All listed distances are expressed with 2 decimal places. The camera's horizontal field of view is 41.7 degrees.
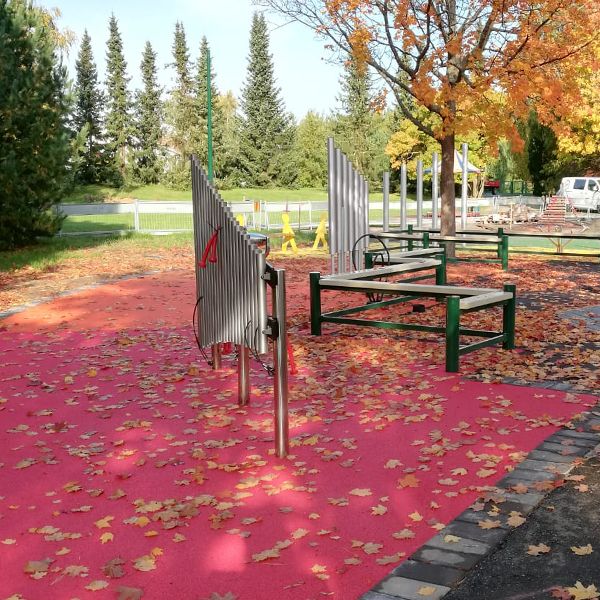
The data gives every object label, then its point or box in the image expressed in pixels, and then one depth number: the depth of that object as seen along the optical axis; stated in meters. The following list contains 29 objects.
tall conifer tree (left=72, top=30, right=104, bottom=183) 66.69
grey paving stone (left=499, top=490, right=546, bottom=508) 4.46
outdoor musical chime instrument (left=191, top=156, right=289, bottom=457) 5.39
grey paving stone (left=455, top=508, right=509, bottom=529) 4.22
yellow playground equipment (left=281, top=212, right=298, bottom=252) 21.12
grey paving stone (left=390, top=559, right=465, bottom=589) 3.55
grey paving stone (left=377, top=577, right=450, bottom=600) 3.42
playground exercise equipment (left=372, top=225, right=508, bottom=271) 16.08
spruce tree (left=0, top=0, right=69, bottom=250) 19.32
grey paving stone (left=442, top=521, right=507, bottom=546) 3.97
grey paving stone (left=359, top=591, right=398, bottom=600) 3.42
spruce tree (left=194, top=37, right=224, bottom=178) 69.69
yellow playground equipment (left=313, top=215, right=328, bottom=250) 21.72
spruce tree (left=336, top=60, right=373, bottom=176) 71.06
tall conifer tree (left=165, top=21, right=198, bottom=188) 70.62
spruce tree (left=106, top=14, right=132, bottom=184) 68.38
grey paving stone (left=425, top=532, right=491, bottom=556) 3.85
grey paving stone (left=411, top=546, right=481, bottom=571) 3.70
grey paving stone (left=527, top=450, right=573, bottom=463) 5.20
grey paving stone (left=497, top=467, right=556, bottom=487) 4.83
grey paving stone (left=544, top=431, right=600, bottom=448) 5.48
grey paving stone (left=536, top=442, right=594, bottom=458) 5.31
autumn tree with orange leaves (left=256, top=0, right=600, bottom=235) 15.82
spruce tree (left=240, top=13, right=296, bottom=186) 70.44
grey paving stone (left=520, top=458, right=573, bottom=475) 4.98
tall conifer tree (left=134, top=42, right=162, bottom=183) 70.38
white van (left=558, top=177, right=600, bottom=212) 36.33
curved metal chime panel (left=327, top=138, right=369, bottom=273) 12.93
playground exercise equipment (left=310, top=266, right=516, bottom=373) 7.79
